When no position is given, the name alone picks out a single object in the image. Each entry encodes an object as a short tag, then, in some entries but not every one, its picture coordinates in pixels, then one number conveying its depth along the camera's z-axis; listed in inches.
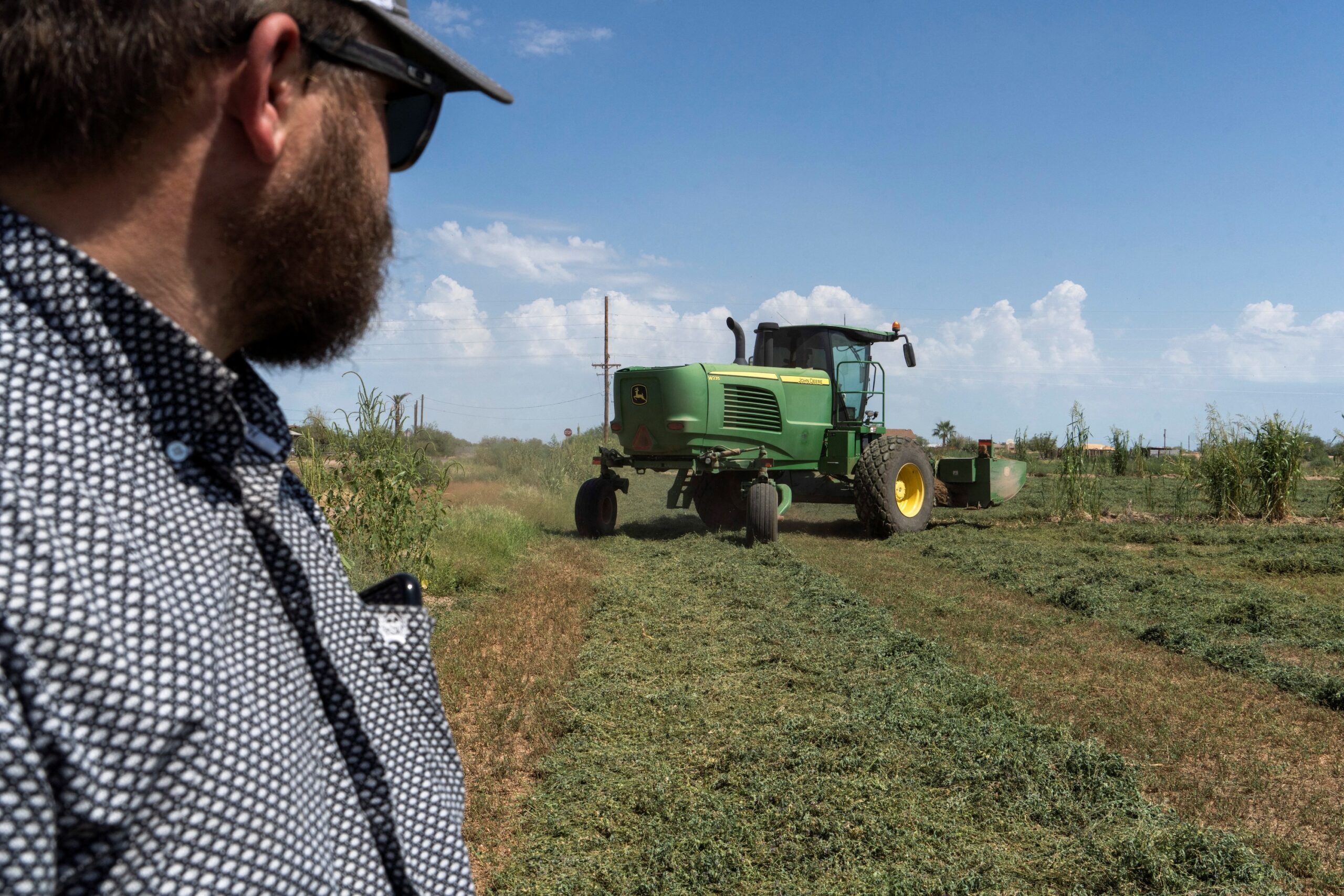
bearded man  25.0
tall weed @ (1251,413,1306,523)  532.1
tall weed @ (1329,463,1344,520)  542.3
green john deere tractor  423.8
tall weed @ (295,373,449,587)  274.8
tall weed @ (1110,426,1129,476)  751.7
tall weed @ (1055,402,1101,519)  530.6
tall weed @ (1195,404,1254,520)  540.7
